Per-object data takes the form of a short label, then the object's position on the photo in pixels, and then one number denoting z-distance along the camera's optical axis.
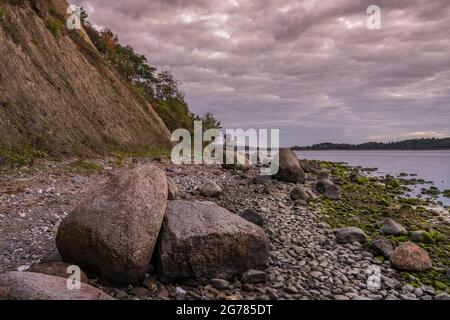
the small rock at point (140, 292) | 6.43
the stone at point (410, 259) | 8.43
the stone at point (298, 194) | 14.66
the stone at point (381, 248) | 9.10
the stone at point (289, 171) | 18.48
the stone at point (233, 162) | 21.88
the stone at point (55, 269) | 6.39
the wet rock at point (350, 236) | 9.91
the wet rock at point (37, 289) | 5.07
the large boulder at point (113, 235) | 6.50
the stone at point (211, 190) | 13.48
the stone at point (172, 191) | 10.89
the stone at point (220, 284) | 6.87
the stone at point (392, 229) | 11.38
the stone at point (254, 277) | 7.15
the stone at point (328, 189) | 16.50
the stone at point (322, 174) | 23.03
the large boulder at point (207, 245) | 7.00
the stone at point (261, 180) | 17.67
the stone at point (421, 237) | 10.95
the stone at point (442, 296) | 7.14
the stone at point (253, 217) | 10.22
